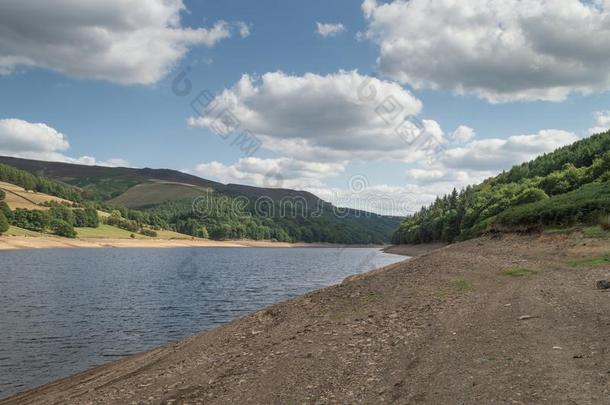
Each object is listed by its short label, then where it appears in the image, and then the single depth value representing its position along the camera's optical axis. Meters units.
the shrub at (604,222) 33.25
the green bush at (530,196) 61.66
